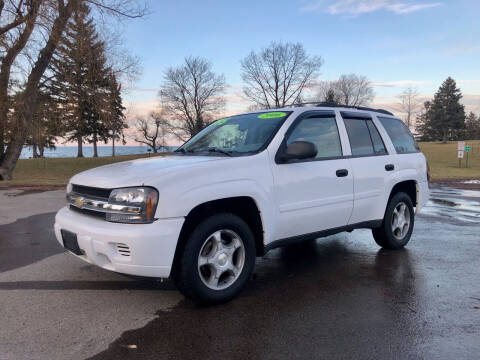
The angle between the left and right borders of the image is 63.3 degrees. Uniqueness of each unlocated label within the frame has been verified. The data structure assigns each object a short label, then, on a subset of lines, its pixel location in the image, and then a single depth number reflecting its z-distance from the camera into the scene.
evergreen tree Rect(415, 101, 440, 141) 85.72
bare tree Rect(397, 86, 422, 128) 84.25
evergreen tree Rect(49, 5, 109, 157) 16.78
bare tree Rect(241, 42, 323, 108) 60.66
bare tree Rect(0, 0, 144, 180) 15.67
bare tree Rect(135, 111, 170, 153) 72.15
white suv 3.24
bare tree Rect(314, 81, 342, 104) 69.31
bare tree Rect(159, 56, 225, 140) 60.91
